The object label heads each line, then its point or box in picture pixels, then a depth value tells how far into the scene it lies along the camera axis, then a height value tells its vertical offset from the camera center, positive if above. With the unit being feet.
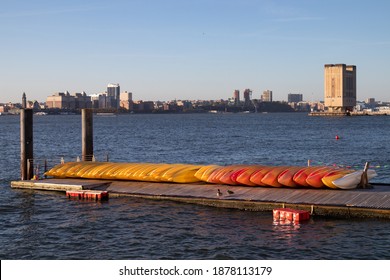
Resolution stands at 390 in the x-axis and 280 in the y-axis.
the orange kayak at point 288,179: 109.70 -12.38
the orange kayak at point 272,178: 110.93 -12.42
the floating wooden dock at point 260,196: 96.78 -15.13
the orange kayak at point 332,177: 106.11 -11.72
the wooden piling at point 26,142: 136.15 -6.36
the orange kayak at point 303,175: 108.58 -11.64
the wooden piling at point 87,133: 141.08 -4.51
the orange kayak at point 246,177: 114.01 -12.45
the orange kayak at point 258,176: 112.68 -12.16
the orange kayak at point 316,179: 107.24 -12.12
